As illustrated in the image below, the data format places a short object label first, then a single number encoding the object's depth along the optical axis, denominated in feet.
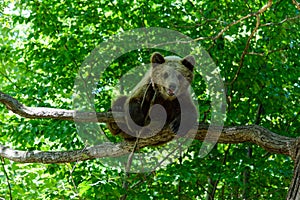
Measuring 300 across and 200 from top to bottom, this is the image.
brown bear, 29.19
